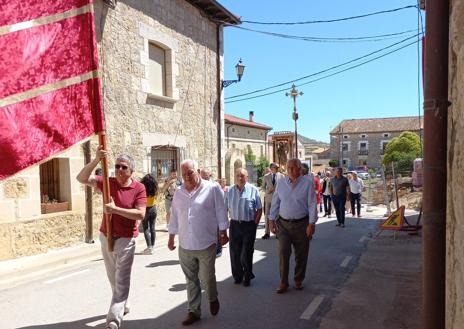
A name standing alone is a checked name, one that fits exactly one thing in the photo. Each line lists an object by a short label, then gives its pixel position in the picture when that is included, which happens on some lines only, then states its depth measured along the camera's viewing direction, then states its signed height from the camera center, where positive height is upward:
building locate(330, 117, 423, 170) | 75.56 +3.89
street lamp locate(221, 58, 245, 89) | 15.41 +3.40
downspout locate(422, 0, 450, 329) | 2.66 +0.00
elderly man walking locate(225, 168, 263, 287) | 5.88 -0.98
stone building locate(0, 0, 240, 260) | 8.46 +1.56
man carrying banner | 4.11 -0.65
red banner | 2.94 +0.66
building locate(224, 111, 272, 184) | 40.66 +2.83
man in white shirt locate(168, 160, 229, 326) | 4.37 -0.71
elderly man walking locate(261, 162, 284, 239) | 9.58 -0.53
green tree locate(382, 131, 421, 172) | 52.12 +1.38
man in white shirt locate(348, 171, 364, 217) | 14.43 -1.13
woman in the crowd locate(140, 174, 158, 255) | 8.07 -0.98
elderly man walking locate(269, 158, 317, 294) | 5.52 -0.76
